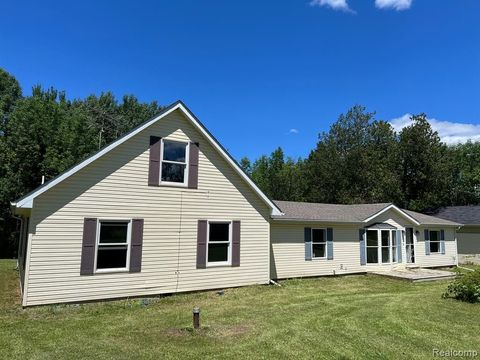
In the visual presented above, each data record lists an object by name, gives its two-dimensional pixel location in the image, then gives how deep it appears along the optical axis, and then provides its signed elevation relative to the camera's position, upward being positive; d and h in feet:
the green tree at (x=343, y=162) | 119.55 +24.86
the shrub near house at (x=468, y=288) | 36.83 -5.17
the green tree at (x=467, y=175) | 148.05 +25.69
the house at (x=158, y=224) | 32.89 +0.62
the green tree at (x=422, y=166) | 108.68 +21.48
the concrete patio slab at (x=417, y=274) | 53.93 -5.92
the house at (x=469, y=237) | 86.99 +0.25
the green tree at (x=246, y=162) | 187.52 +36.17
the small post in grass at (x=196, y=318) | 25.70 -6.20
